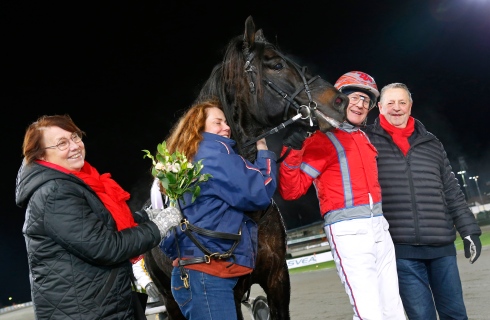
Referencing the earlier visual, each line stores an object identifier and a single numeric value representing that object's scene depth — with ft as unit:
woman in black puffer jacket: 6.98
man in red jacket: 9.03
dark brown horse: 9.12
